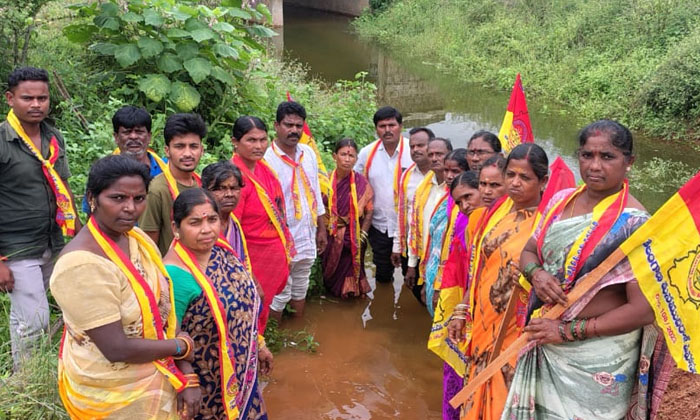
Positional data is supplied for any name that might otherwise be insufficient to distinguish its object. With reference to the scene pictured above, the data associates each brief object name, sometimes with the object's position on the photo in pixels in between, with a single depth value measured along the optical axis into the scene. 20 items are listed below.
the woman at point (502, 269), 2.86
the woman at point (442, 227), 3.89
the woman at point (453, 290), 3.49
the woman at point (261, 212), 3.92
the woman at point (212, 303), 2.51
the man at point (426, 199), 4.46
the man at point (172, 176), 3.21
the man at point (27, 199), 3.35
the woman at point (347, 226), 5.11
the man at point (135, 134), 3.56
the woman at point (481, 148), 3.90
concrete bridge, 24.33
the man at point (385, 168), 5.17
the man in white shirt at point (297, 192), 4.47
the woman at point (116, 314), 2.08
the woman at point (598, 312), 2.33
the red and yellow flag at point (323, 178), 5.17
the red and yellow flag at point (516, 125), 4.43
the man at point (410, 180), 4.81
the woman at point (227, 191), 3.27
